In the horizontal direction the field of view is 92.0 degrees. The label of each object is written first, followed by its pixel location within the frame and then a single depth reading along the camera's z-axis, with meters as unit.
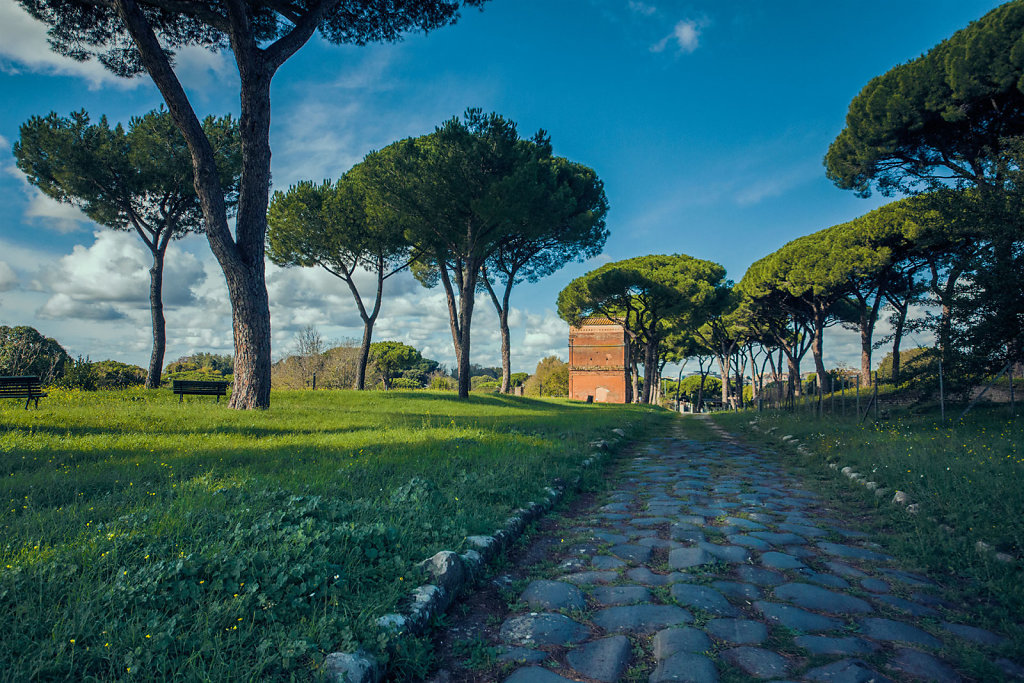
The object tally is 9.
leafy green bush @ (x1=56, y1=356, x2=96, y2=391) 13.95
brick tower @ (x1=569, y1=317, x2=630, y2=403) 38.84
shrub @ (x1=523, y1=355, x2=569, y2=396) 44.59
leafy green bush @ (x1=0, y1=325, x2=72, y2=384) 13.50
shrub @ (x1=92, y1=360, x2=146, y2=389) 14.90
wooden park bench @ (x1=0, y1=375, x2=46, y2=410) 9.11
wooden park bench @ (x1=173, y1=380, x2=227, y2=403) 11.55
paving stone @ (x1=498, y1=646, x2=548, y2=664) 2.21
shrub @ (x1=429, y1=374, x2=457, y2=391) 28.02
